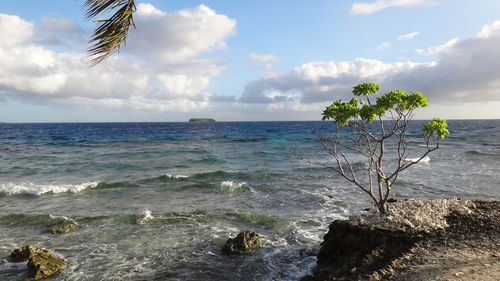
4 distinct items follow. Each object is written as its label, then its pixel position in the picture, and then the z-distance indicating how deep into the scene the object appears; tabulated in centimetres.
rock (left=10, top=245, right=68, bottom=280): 924
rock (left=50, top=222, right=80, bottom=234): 1288
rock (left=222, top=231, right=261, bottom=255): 1084
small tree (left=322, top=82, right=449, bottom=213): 845
